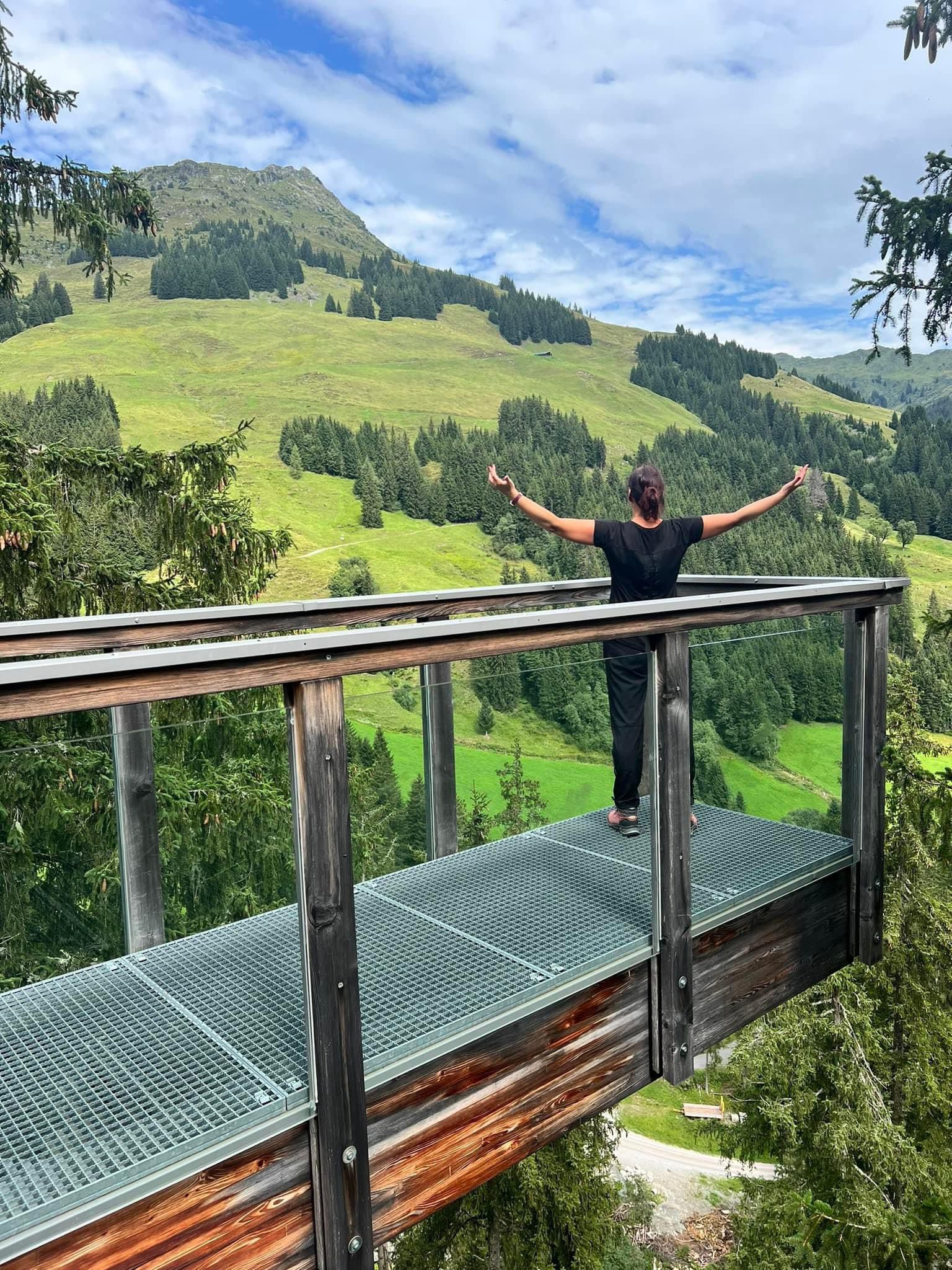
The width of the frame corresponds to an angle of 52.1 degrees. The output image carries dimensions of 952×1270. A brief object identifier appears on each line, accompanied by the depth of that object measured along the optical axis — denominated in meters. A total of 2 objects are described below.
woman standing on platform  3.90
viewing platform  2.10
